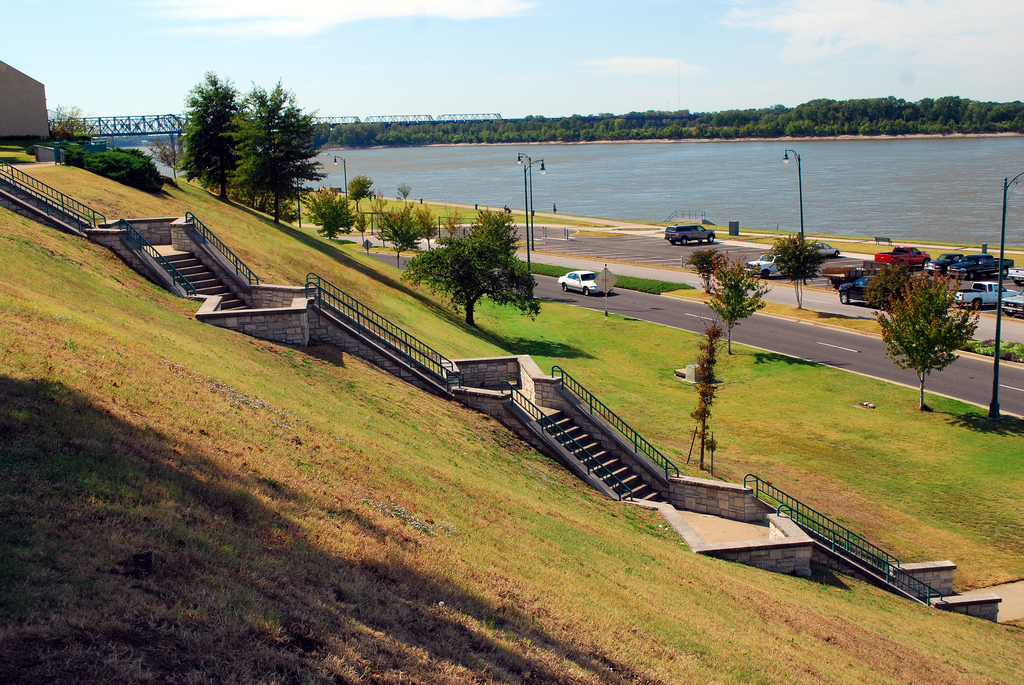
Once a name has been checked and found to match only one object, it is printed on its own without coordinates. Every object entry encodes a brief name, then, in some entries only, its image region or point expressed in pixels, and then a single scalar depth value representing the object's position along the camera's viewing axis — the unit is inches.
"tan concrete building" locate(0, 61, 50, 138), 1620.3
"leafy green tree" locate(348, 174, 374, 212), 3339.1
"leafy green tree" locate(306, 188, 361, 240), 2300.7
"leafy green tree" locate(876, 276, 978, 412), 1034.1
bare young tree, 801.1
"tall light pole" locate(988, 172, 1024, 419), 1002.7
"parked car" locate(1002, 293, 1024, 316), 1542.8
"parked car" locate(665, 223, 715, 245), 2682.1
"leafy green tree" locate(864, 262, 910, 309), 1400.1
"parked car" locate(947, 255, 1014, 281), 1925.4
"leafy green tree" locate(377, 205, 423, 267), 2049.7
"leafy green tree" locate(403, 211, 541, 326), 1315.2
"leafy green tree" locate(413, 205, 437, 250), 2285.1
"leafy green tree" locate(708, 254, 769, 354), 1321.4
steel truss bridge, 6181.1
